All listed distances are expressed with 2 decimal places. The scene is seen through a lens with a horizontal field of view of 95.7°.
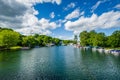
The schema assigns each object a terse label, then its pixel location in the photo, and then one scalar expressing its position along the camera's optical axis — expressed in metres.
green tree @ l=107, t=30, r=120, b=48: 44.70
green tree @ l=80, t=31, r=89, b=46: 72.10
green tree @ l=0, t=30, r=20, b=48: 55.52
